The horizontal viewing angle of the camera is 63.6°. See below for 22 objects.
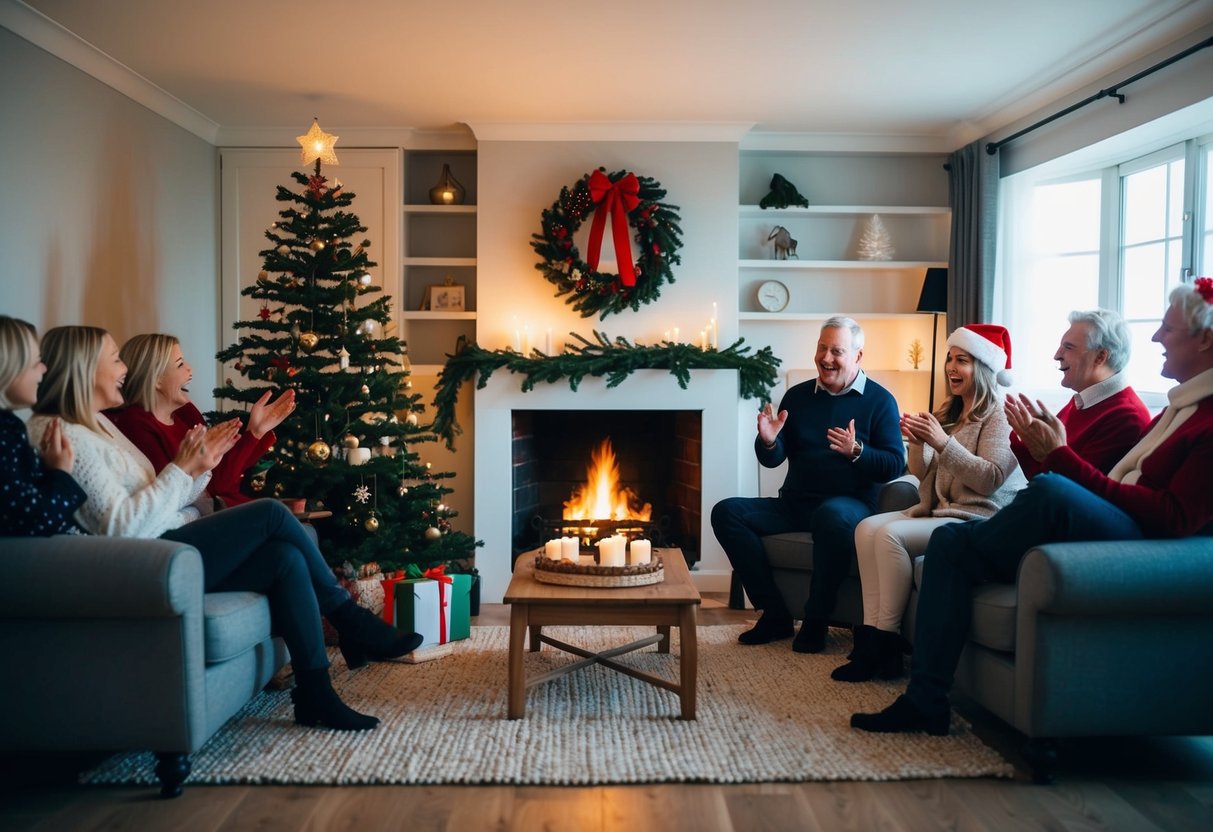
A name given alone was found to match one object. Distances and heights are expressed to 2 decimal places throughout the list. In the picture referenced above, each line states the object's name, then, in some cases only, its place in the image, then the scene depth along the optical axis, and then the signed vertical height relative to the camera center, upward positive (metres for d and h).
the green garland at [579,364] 4.87 +0.09
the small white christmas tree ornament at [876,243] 5.34 +0.77
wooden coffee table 2.81 -0.67
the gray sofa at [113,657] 2.25 -0.67
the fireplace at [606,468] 5.36 -0.48
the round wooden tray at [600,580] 2.89 -0.59
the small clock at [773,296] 5.41 +0.48
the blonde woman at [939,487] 3.19 -0.34
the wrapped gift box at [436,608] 3.59 -0.86
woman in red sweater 2.96 -0.12
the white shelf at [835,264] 5.24 +0.64
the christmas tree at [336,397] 3.89 -0.08
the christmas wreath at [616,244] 4.91 +0.70
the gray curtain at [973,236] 4.86 +0.76
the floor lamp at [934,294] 5.17 +0.48
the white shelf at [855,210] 5.29 +0.94
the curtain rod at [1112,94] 3.46 +1.19
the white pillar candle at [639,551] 3.02 -0.53
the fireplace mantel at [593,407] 4.97 -0.26
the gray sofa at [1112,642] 2.36 -0.64
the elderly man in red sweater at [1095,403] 2.77 -0.05
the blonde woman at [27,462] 2.23 -0.21
